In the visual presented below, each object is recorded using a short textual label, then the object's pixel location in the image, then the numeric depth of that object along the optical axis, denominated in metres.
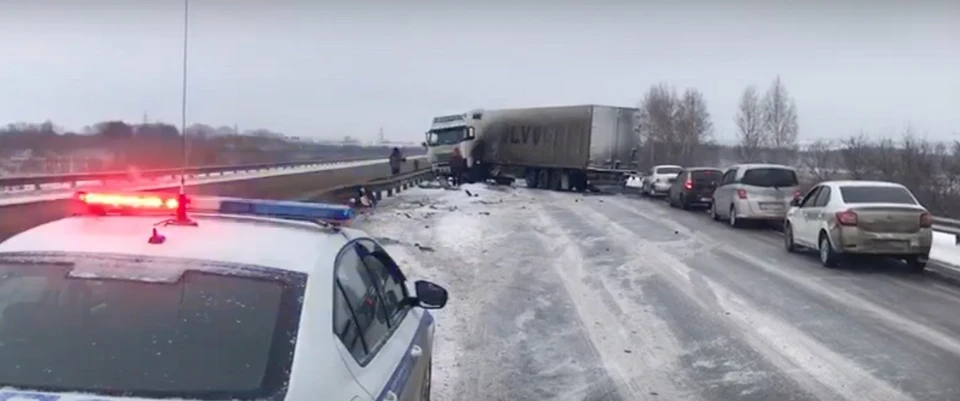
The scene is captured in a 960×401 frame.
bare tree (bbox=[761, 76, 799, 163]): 87.53
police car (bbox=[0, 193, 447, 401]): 3.04
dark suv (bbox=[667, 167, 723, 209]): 32.28
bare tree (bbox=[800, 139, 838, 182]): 42.48
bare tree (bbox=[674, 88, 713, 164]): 84.19
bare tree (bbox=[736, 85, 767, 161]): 87.94
